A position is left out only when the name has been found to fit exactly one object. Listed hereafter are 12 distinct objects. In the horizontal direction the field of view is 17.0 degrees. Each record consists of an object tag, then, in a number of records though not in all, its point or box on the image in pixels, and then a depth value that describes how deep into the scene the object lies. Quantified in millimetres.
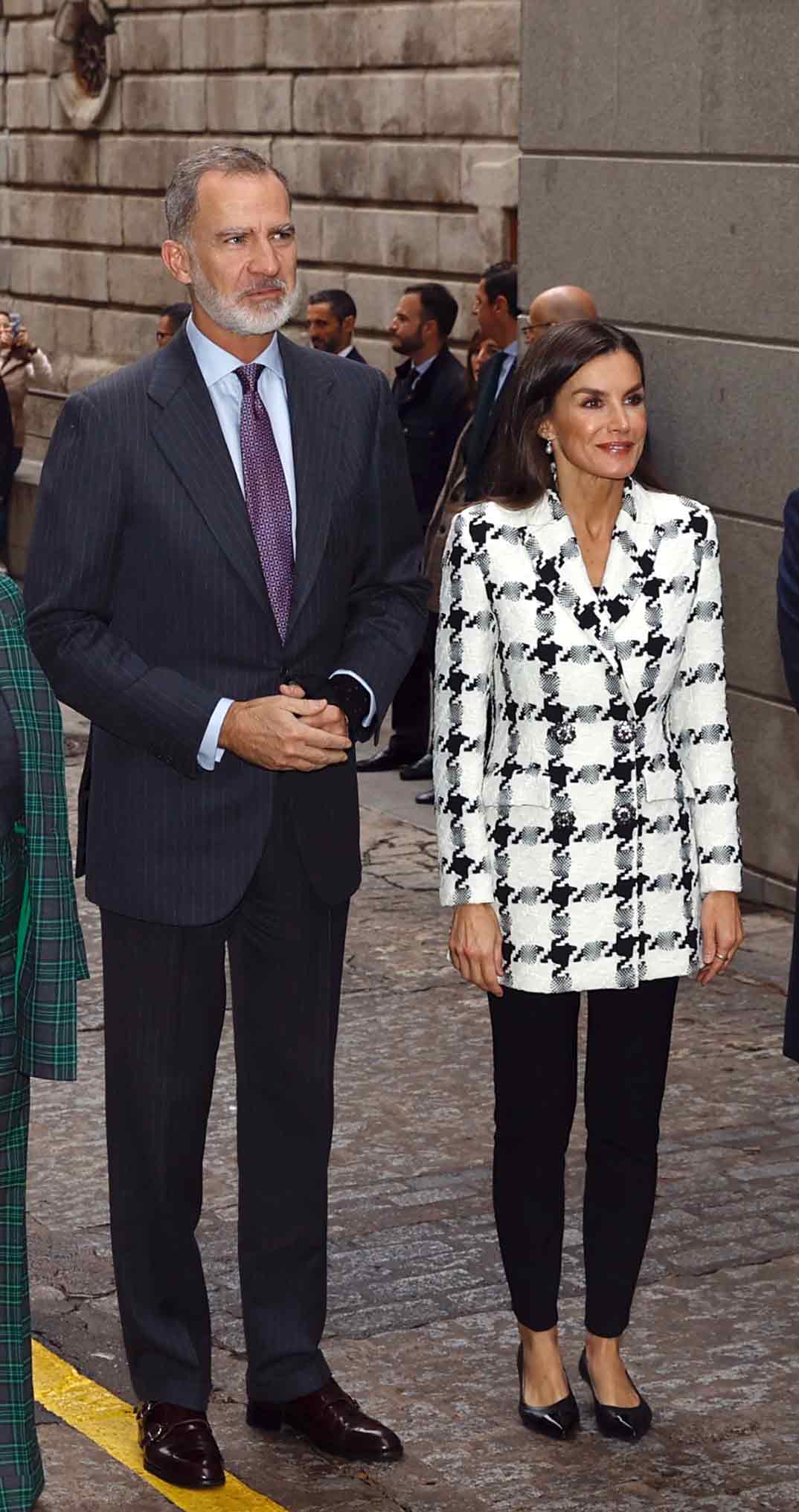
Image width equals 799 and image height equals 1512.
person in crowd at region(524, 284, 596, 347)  9250
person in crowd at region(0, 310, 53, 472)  14836
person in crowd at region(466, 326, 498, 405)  10938
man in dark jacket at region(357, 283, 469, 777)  11445
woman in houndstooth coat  4508
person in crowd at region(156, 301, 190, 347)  11547
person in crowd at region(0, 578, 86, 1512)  4098
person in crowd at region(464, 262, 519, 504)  9837
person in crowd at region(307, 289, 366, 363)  12430
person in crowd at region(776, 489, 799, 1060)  4633
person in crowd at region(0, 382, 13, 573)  13633
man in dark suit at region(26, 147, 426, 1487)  4344
